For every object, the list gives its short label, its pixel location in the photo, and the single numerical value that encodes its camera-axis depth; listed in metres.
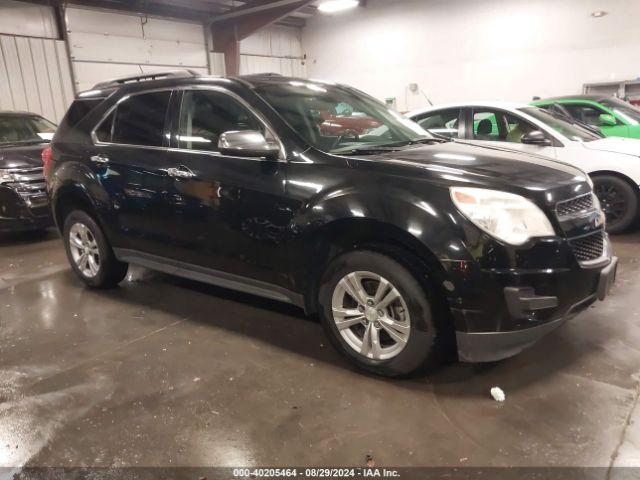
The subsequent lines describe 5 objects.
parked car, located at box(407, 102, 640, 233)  5.22
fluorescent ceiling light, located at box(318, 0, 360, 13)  11.93
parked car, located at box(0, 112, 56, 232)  5.80
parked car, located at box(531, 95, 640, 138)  7.02
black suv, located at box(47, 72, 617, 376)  2.26
